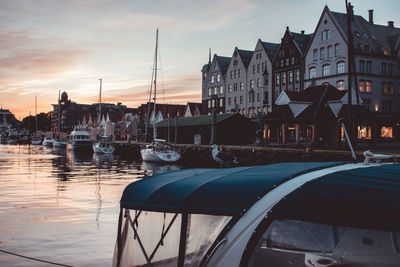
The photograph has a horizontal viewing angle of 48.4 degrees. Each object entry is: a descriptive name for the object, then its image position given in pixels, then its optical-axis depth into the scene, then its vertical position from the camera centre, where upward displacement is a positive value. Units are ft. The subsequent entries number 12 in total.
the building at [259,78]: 272.00 +36.51
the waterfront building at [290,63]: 251.58 +42.79
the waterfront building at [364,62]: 225.97 +39.38
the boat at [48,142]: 392.02 -6.47
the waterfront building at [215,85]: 318.04 +37.66
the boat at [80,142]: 276.41 -4.41
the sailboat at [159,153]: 174.60 -7.09
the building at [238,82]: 292.81 +36.47
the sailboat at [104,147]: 242.99 -6.52
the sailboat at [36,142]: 465.47 -7.71
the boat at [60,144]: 348.18 -7.21
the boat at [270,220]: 16.94 -3.44
